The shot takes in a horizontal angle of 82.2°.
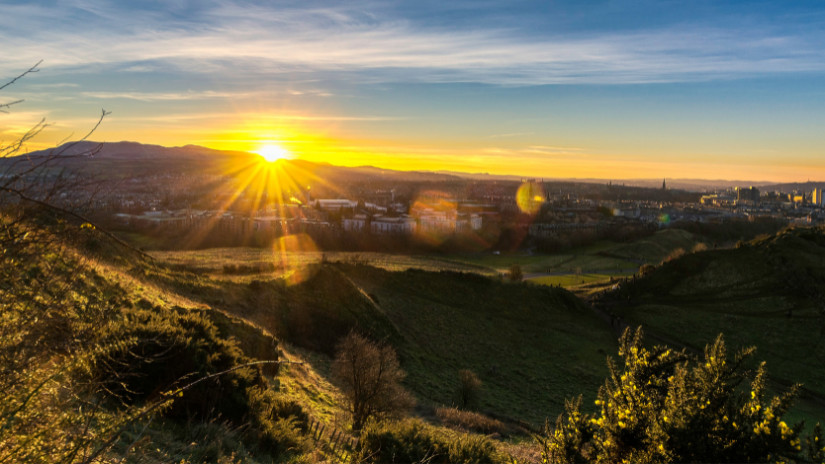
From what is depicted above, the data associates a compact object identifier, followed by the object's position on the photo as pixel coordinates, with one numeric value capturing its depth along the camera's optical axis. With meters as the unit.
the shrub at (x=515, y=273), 58.62
